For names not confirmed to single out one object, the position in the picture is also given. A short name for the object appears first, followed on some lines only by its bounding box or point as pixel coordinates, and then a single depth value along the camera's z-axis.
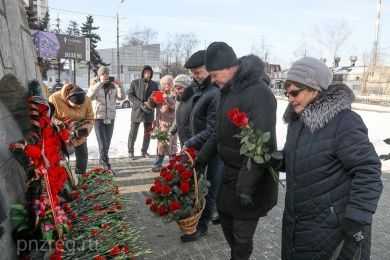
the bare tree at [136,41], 71.69
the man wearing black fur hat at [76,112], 5.11
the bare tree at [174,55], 66.75
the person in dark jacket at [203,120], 3.96
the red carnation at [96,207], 3.17
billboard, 16.25
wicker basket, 3.58
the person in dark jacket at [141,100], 7.97
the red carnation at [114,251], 2.60
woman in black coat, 2.03
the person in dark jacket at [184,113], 4.57
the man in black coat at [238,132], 2.73
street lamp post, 30.87
